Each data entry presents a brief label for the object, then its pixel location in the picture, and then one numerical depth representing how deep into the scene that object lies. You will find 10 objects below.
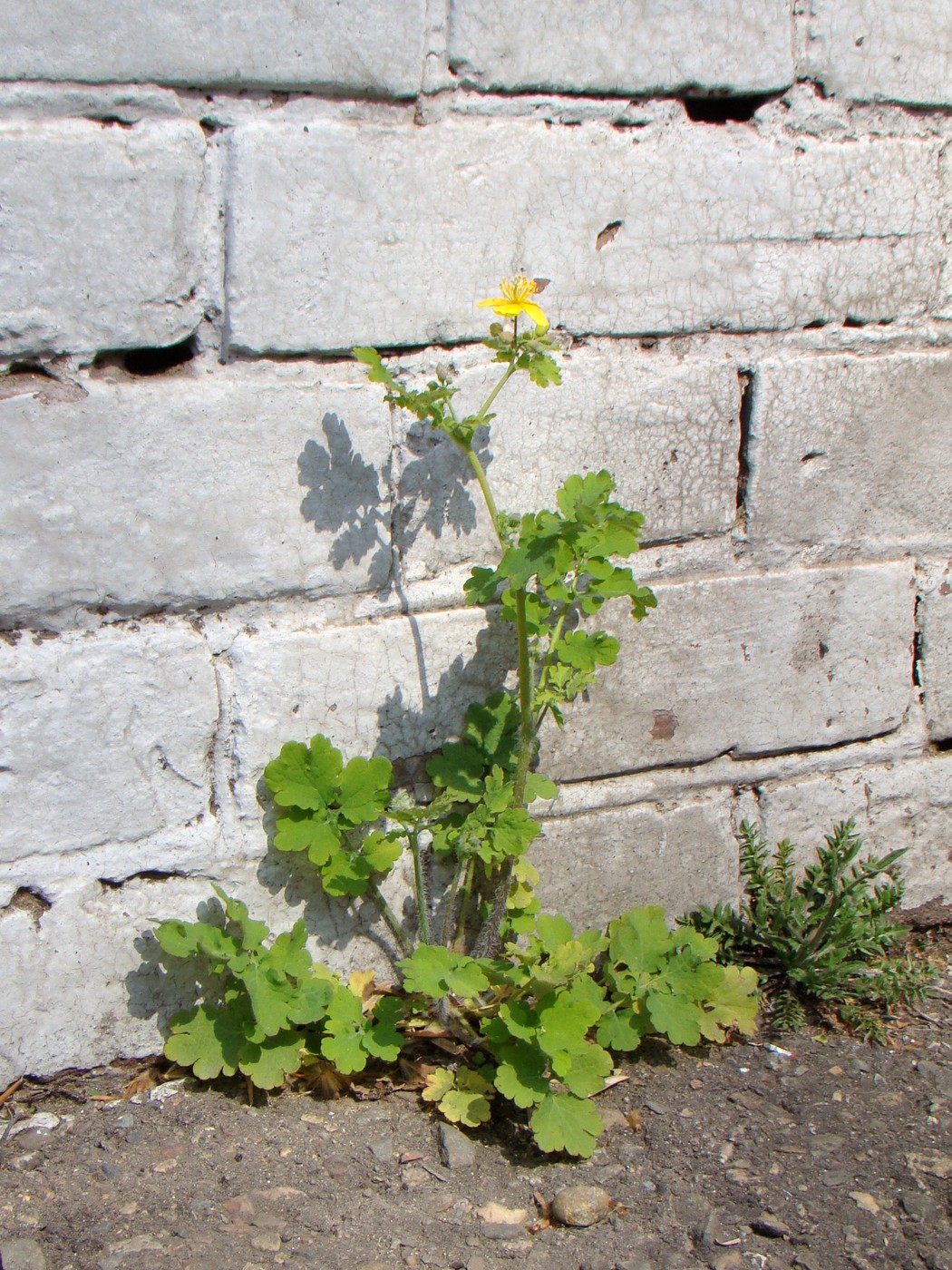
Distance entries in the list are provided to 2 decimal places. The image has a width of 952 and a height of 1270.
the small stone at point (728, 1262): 0.75
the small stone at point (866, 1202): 0.77
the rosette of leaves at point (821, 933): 0.86
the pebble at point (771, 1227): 0.76
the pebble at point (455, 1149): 0.79
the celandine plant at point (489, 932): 0.79
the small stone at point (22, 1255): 0.74
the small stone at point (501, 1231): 0.76
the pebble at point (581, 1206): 0.77
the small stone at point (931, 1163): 0.79
